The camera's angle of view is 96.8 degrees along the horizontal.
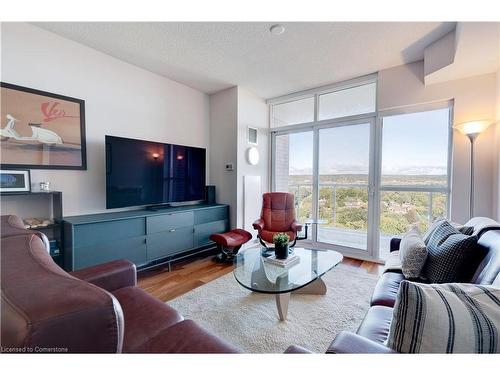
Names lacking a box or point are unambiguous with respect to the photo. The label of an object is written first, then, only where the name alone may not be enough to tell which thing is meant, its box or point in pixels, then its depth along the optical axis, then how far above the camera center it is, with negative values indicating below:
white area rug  1.58 -1.13
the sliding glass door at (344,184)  3.32 -0.05
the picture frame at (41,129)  2.03 +0.50
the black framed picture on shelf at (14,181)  1.92 -0.01
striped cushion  0.66 -0.43
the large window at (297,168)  3.86 +0.23
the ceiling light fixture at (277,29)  2.12 +1.48
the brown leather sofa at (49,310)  0.47 -0.29
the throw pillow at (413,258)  1.55 -0.55
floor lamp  2.25 +0.52
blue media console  2.12 -0.63
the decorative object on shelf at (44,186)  2.19 -0.06
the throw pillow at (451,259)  1.36 -0.50
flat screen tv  2.55 +0.10
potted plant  2.11 -0.63
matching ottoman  2.96 -0.82
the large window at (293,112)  3.81 +1.23
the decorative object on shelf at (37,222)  2.04 -0.40
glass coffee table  1.68 -0.79
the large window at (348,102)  3.25 +1.22
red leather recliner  3.24 -0.52
